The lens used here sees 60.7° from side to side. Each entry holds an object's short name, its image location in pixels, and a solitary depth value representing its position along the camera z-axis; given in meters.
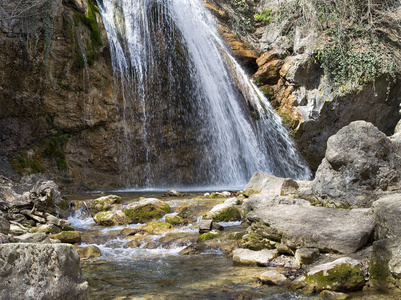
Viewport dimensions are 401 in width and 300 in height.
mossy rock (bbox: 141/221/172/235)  5.69
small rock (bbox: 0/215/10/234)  4.84
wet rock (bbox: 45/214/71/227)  5.95
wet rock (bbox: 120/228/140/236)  5.68
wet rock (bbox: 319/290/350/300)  2.96
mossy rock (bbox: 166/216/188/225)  6.14
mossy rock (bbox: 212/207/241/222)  6.19
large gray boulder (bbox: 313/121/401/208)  4.97
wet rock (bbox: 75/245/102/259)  4.69
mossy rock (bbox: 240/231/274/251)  4.29
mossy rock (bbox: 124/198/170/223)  6.50
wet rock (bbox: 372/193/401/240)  3.44
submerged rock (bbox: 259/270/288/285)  3.36
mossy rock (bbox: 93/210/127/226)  6.39
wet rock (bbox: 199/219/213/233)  5.45
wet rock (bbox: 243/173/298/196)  7.18
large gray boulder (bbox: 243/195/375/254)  3.71
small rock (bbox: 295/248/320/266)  3.66
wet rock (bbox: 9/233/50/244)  4.40
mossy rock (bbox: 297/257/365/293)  3.07
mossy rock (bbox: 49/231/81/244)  5.23
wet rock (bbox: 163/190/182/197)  9.26
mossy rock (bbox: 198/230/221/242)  5.05
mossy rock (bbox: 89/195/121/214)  7.18
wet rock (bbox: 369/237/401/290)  2.97
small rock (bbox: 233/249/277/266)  3.93
